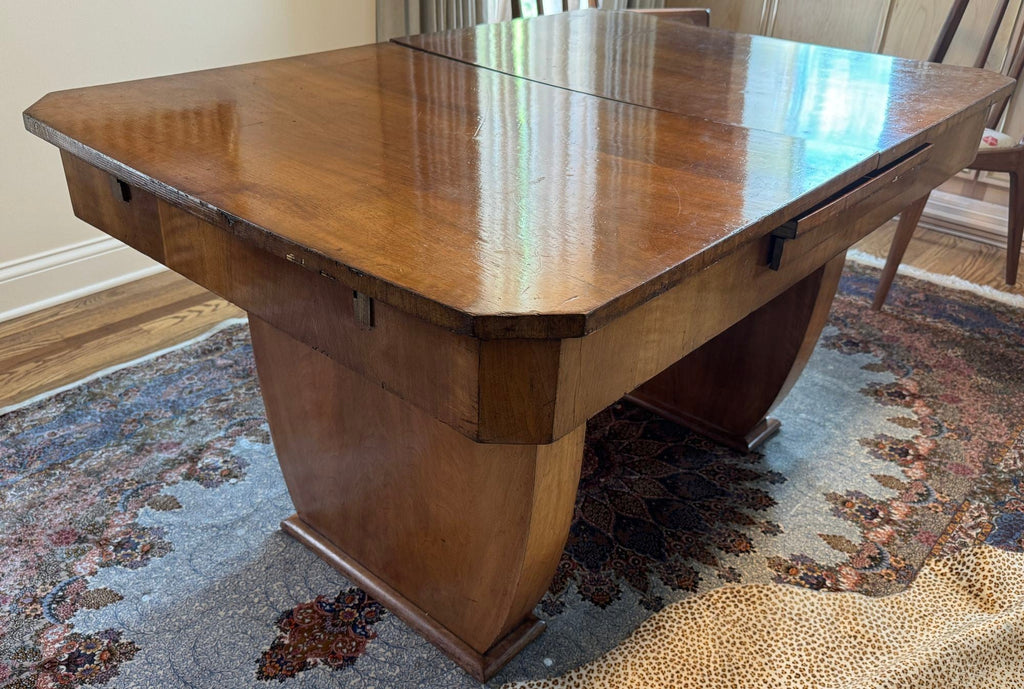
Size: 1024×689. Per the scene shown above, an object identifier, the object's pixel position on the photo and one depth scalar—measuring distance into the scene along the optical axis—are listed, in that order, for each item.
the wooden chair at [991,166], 2.34
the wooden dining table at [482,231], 0.85
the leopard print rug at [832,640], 1.31
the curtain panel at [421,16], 2.72
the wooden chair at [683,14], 2.37
